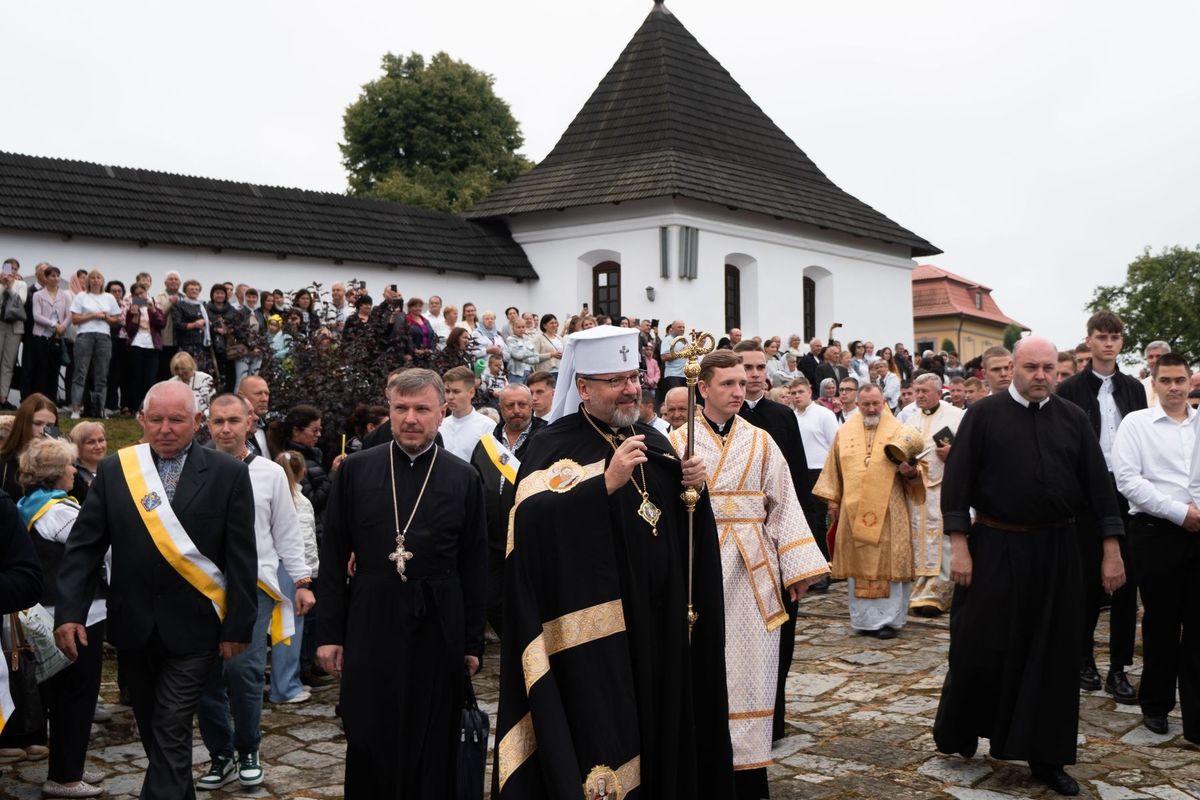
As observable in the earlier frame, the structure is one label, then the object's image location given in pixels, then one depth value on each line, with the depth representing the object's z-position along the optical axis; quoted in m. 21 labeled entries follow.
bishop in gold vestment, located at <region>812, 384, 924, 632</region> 10.31
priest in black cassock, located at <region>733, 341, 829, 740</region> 7.52
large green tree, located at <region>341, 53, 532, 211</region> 42.53
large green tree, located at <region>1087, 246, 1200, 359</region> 65.56
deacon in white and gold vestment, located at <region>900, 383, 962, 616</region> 11.45
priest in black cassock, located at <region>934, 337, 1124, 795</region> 6.40
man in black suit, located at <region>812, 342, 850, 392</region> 22.25
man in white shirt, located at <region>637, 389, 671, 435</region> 8.28
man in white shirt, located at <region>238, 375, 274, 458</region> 8.62
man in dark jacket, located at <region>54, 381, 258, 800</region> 5.36
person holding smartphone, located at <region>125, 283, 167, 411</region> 16.53
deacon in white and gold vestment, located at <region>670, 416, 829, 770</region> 6.11
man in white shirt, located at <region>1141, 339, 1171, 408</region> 9.12
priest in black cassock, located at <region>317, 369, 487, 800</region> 5.24
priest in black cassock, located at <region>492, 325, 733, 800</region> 4.52
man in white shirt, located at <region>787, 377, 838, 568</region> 12.35
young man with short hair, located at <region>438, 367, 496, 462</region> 8.95
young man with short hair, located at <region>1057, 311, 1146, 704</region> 8.05
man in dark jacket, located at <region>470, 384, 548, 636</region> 8.14
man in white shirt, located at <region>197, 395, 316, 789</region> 6.33
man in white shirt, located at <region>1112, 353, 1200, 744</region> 7.25
